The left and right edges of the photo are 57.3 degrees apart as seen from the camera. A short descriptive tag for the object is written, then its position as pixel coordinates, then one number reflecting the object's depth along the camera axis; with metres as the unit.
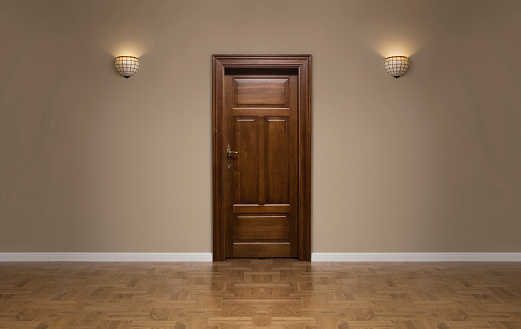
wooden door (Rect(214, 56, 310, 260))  4.73
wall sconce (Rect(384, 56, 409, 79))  4.50
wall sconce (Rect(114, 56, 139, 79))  4.50
